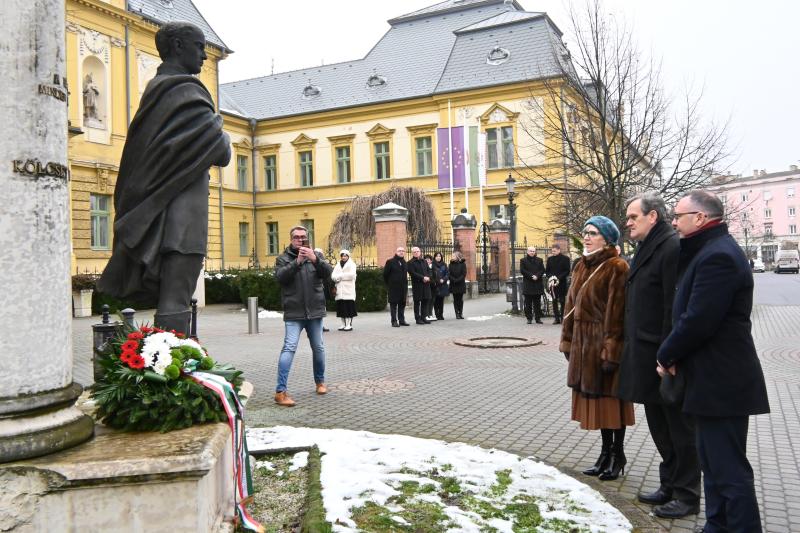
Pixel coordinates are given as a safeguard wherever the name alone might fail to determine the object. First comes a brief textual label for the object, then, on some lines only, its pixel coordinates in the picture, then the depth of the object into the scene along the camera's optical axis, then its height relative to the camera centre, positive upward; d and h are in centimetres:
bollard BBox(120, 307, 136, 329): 640 -32
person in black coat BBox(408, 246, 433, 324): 1752 -29
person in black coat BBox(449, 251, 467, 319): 1898 -37
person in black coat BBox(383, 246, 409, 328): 1716 -22
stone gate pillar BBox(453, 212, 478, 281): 2794 +138
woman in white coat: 1605 -43
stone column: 295 +18
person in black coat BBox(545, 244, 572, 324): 1672 -9
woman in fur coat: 486 -56
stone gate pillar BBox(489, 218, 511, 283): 3077 +125
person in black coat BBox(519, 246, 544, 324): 1680 -30
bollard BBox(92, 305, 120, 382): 748 -59
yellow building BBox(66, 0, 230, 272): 2631 +776
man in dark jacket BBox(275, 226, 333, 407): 770 -20
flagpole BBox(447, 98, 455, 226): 3437 +686
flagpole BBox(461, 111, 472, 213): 3459 +581
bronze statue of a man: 416 +53
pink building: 10706 +965
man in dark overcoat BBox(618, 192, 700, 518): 434 -55
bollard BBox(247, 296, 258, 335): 1634 -96
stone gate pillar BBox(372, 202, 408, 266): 2347 +153
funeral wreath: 340 -57
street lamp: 1970 +151
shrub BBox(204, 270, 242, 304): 2731 -49
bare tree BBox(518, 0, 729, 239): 1806 +370
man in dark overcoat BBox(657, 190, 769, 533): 358 -59
